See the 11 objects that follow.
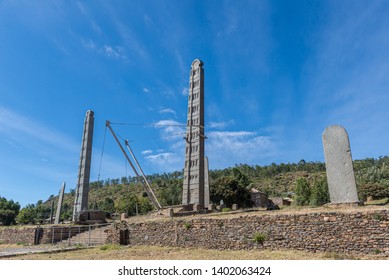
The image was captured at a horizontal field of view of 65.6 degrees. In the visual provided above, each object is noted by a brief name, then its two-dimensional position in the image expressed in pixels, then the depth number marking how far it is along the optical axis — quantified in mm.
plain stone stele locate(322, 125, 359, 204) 14703
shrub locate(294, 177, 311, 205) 39594
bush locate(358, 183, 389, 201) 32125
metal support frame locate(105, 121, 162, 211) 28625
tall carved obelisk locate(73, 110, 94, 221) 30544
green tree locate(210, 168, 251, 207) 43500
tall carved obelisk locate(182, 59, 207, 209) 24203
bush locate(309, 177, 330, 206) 33906
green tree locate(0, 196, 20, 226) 50188
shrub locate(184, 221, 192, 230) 14724
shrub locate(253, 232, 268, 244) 12281
